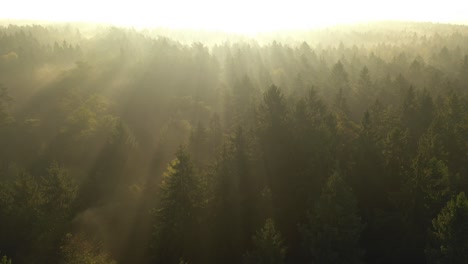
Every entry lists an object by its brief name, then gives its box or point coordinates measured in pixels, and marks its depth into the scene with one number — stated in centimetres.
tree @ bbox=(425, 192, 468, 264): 2792
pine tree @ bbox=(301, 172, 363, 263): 3047
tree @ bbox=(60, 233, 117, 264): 2777
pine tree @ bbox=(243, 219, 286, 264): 2833
